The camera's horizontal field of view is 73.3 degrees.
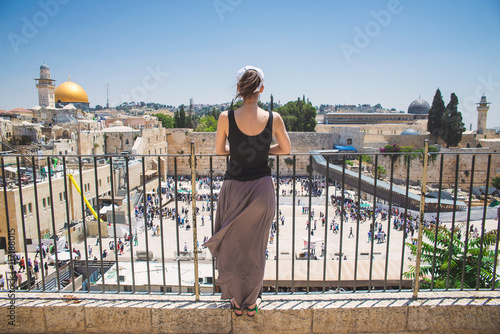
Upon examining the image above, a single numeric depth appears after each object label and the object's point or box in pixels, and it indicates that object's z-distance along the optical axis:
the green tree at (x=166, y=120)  53.22
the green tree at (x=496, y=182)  23.75
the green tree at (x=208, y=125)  41.89
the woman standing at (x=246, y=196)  1.71
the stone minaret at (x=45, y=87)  39.38
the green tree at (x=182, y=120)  42.10
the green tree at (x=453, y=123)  30.30
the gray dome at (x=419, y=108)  58.14
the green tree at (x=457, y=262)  3.43
